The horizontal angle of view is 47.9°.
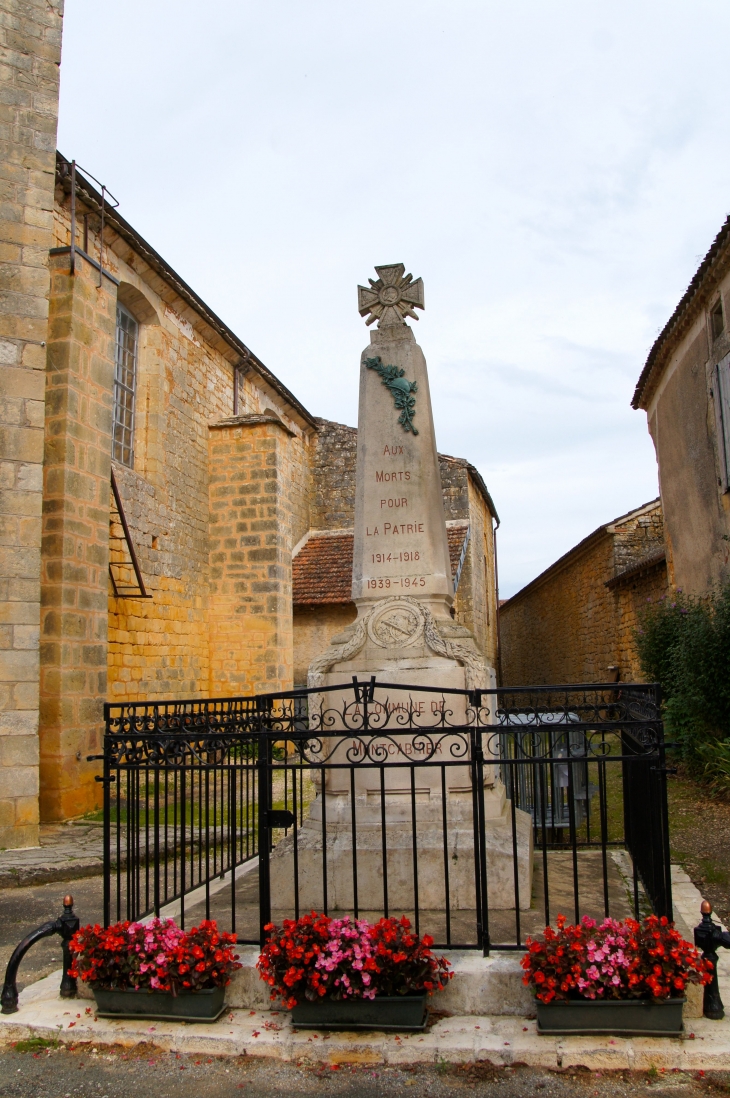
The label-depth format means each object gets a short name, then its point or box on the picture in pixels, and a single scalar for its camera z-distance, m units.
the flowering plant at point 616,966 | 3.01
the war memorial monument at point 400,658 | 4.29
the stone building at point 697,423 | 10.42
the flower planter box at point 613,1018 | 3.05
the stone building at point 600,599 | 15.72
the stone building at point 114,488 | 7.37
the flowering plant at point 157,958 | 3.28
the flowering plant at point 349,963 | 3.12
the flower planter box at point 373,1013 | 3.15
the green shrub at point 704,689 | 9.38
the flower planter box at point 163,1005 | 3.33
